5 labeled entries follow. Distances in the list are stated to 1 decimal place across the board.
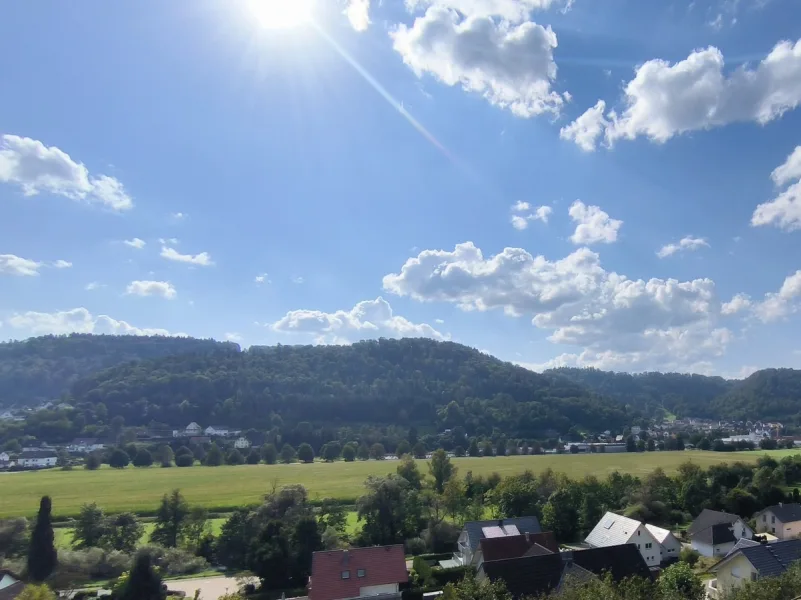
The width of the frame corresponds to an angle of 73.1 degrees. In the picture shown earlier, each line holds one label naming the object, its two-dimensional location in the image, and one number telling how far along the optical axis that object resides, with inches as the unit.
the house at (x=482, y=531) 1565.0
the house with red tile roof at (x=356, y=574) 1213.1
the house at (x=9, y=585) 1192.2
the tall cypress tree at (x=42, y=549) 1423.5
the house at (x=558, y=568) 1043.9
